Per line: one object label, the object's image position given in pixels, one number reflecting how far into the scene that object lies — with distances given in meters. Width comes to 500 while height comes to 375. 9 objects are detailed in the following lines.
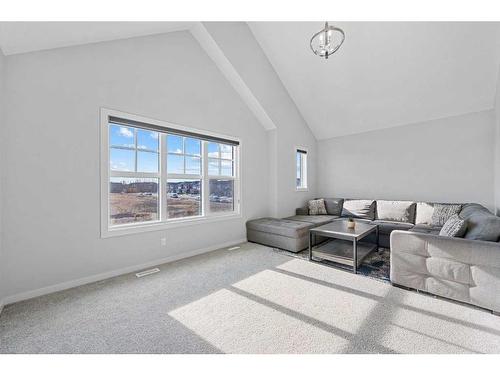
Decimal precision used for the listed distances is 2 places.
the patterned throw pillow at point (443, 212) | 3.67
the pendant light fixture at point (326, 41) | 2.21
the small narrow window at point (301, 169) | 5.38
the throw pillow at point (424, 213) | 3.88
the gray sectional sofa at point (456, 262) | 1.83
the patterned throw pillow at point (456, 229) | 2.13
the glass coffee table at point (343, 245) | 2.83
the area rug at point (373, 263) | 2.65
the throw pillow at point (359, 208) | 4.53
